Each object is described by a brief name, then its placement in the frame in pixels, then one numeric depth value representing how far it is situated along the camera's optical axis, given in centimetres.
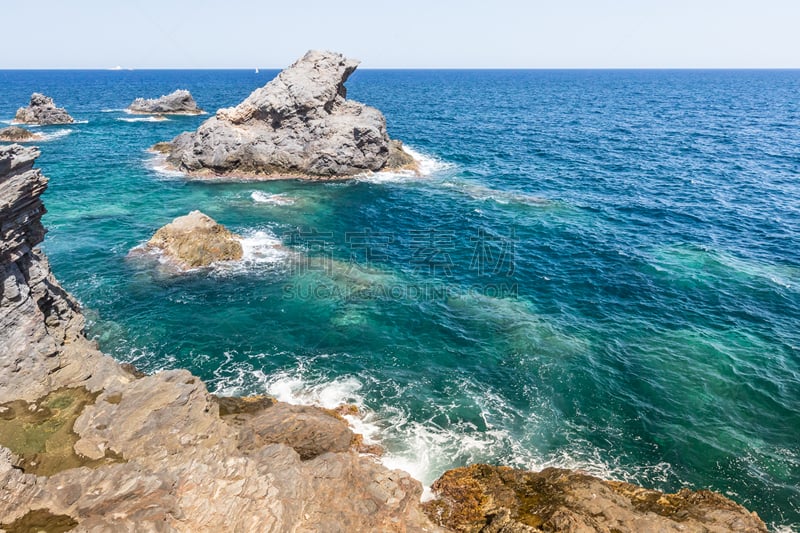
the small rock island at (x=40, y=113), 11188
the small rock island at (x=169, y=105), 13400
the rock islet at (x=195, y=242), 4297
